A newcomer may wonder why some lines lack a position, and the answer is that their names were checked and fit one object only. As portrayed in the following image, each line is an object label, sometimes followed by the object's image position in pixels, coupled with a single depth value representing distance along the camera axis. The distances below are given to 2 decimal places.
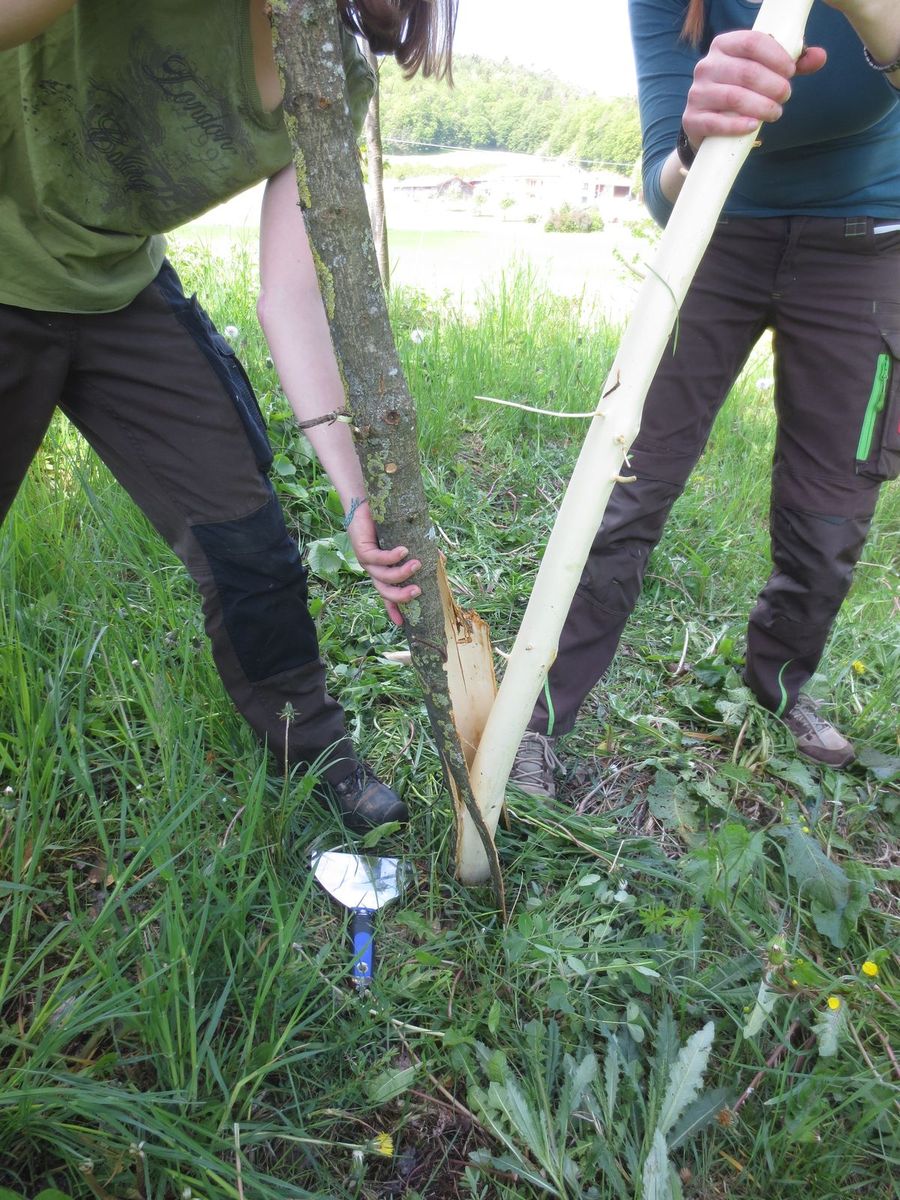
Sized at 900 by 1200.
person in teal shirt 1.36
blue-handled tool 1.29
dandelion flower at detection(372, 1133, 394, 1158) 1.03
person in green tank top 1.01
